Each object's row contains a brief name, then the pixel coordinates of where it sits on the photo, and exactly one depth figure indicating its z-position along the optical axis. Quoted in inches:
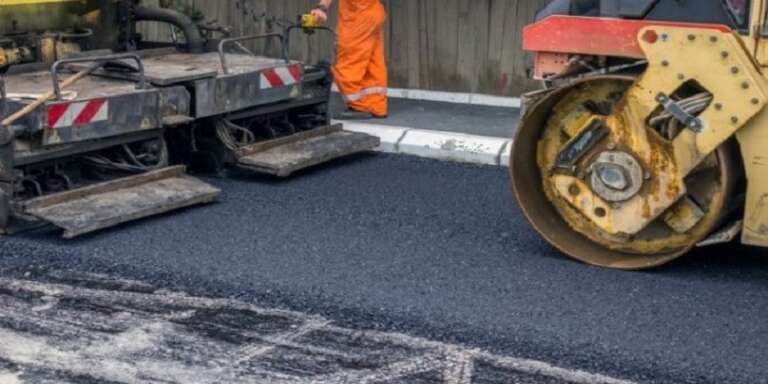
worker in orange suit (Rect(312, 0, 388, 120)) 375.2
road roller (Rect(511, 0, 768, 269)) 218.1
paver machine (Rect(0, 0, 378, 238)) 260.5
